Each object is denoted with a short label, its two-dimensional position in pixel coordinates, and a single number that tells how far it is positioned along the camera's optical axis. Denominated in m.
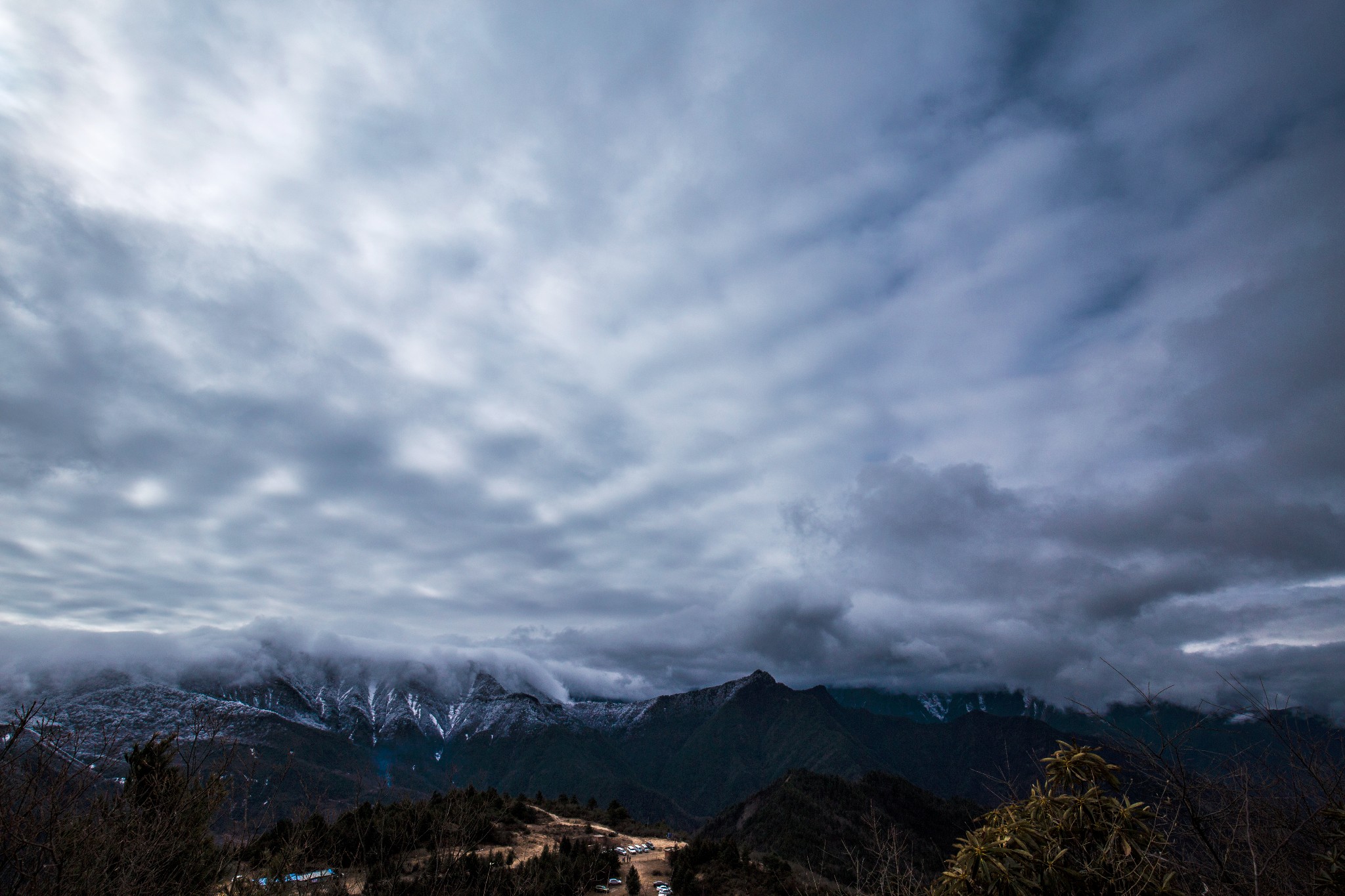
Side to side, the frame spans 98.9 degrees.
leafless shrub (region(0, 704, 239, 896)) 10.95
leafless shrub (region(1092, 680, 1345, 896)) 7.71
